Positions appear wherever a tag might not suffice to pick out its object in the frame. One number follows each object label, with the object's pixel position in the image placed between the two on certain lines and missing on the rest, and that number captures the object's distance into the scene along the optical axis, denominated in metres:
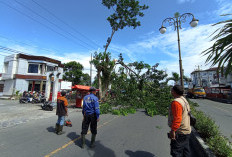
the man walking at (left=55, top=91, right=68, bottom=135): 4.74
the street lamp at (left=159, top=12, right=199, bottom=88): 8.60
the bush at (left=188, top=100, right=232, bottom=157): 2.77
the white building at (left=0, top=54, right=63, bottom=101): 20.86
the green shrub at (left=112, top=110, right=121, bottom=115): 9.14
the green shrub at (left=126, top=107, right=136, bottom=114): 9.76
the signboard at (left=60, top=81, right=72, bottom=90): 17.88
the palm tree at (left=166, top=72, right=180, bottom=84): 30.62
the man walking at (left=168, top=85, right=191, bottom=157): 2.31
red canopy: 11.39
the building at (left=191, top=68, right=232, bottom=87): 57.88
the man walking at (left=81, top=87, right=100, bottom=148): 3.74
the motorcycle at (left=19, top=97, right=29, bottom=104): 14.52
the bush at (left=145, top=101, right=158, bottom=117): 8.94
